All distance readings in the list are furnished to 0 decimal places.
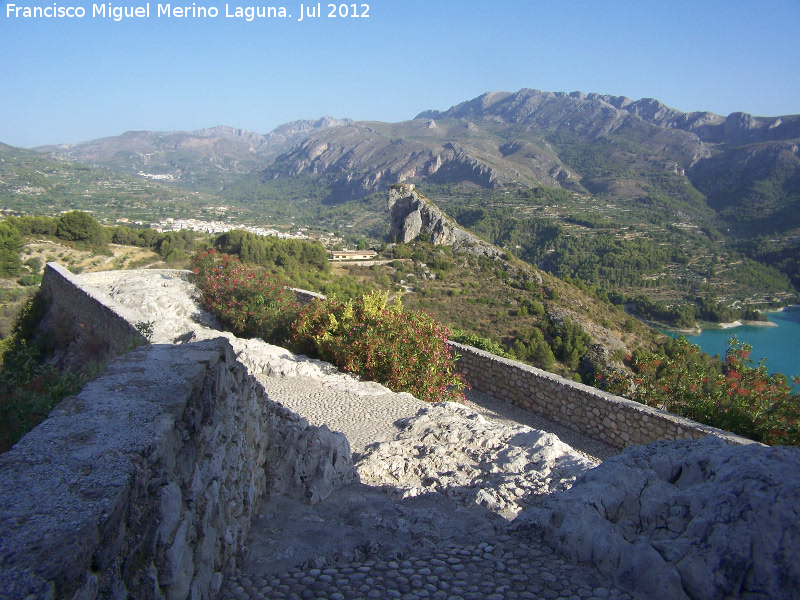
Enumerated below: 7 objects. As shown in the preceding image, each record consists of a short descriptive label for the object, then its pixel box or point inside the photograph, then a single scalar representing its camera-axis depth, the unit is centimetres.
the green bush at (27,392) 304
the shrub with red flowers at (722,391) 603
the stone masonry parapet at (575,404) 641
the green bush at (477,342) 1065
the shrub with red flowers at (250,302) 991
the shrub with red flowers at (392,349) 789
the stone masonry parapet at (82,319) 798
